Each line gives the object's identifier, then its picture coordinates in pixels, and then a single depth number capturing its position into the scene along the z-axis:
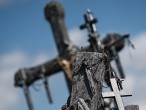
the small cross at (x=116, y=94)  5.30
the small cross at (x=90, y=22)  15.47
